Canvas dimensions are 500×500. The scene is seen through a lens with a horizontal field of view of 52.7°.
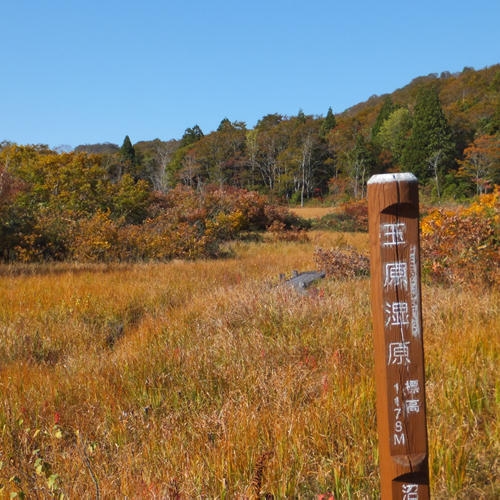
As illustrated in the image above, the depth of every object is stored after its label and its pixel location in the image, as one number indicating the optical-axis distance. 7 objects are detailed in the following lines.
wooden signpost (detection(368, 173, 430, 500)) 1.59
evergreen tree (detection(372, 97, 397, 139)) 62.44
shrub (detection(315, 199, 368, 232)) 26.75
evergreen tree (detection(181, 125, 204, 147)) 68.31
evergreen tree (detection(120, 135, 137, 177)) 49.25
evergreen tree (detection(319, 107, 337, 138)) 62.59
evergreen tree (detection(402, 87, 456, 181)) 45.84
